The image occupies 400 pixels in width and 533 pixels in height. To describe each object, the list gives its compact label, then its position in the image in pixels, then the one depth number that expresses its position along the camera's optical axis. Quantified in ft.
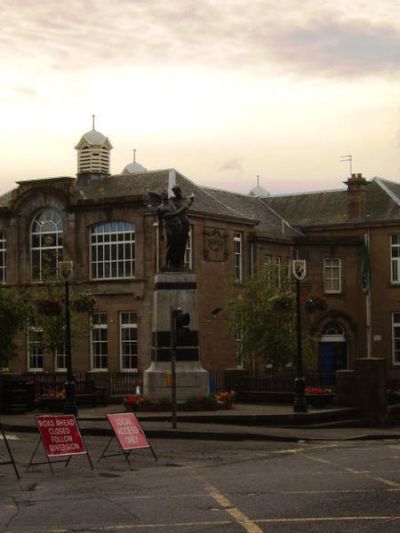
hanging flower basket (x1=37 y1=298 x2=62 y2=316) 129.70
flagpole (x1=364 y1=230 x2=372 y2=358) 199.82
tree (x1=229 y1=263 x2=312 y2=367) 156.66
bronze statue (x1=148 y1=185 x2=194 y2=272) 113.91
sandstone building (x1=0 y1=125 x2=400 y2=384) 178.19
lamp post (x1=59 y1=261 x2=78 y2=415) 109.60
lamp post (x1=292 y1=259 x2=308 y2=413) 106.52
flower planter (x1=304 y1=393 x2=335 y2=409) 115.75
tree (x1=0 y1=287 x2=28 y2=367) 140.36
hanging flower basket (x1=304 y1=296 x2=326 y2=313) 132.67
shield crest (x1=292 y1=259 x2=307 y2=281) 110.93
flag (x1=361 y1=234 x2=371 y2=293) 196.95
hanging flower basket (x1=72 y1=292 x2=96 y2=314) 146.51
